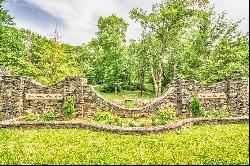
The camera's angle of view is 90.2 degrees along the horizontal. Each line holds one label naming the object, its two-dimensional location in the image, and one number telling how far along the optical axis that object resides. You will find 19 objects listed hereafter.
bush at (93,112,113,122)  6.39
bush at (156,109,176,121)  6.31
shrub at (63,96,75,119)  6.78
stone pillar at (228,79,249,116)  7.40
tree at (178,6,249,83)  10.48
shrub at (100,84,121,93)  18.61
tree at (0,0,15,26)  13.14
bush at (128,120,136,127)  5.57
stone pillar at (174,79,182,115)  7.36
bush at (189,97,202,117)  6.73
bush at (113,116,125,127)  5.69
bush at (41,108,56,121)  6.55
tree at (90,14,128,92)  17.71
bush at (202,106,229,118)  6.77
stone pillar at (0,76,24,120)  7.06
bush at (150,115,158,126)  5.54
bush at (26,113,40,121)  6.28
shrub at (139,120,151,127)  5.56
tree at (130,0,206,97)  14.53
